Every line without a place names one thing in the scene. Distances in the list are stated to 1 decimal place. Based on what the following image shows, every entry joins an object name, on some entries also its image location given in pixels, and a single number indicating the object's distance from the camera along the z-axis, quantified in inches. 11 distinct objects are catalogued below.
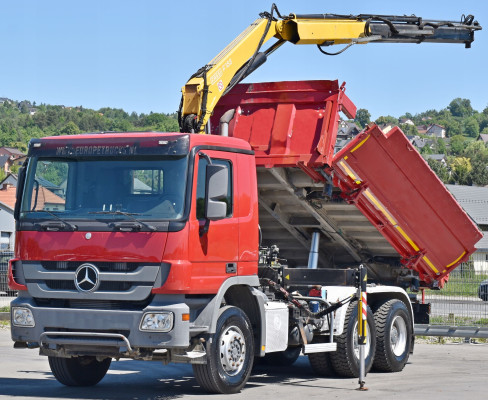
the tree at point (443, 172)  4327.8
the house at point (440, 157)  6692.9
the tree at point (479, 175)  4584.2
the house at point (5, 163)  6661.4
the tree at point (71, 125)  6036.4
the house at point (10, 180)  3228.3
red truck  405.4
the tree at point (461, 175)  4655.5
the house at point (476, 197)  2403.8
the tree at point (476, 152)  6727.4
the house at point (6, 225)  2244.1
